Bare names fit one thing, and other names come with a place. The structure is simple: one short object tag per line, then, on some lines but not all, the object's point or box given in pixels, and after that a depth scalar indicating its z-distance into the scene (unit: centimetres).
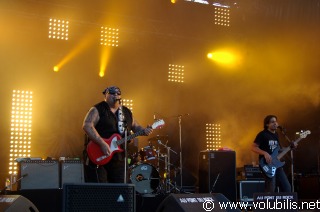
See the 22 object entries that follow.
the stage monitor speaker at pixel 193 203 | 356
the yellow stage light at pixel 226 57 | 1241
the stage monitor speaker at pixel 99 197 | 334
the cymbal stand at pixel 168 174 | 960
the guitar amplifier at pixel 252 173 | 942
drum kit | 898
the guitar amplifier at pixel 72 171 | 820
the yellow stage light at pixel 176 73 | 1198
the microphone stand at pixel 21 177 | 754
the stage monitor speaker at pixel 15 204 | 333
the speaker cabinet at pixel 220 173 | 854
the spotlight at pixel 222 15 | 1232
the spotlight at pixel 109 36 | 1112
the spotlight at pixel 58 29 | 1057
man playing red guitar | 548
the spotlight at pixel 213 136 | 1226
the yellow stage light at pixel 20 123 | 1005
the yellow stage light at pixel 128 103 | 1133
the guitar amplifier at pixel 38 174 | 772
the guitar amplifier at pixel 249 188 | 904
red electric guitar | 551
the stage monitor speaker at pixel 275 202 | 456
